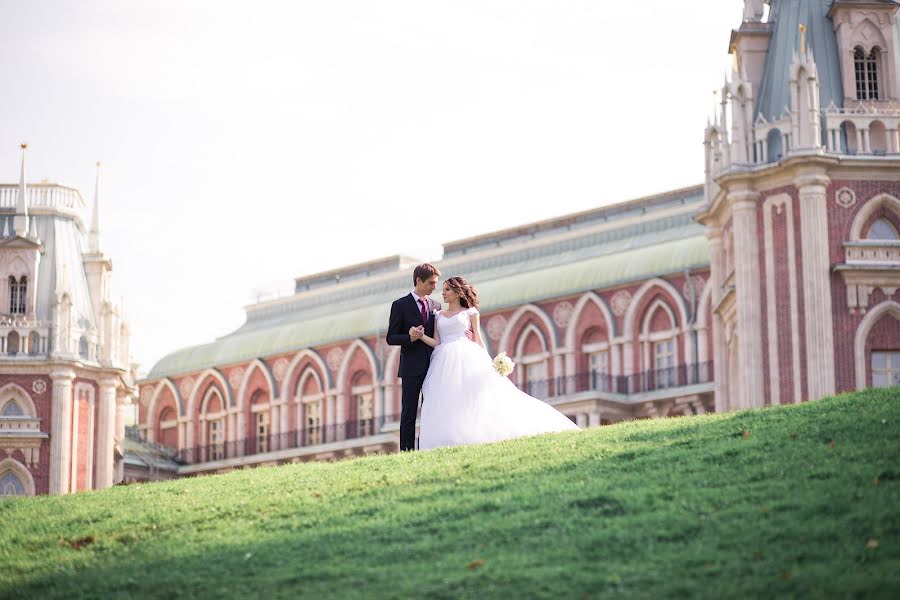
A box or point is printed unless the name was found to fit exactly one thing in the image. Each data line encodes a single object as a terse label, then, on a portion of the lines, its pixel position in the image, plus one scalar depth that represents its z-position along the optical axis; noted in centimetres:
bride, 2438
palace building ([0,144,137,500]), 6288
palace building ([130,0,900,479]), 4519
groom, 2373
